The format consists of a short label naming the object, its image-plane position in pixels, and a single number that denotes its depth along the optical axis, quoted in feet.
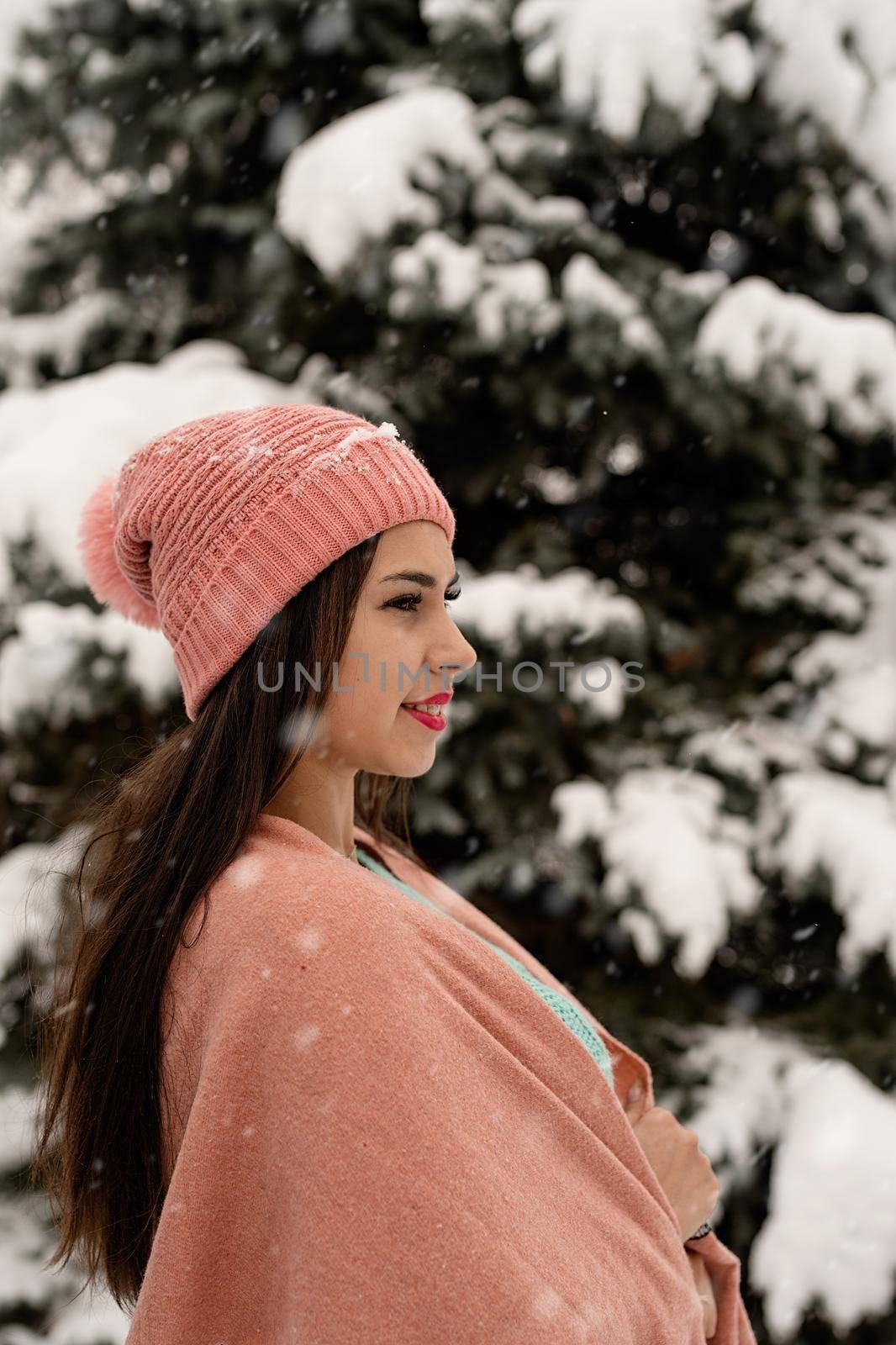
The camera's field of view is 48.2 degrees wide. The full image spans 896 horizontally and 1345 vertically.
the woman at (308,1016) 3.36
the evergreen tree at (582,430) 7.88
